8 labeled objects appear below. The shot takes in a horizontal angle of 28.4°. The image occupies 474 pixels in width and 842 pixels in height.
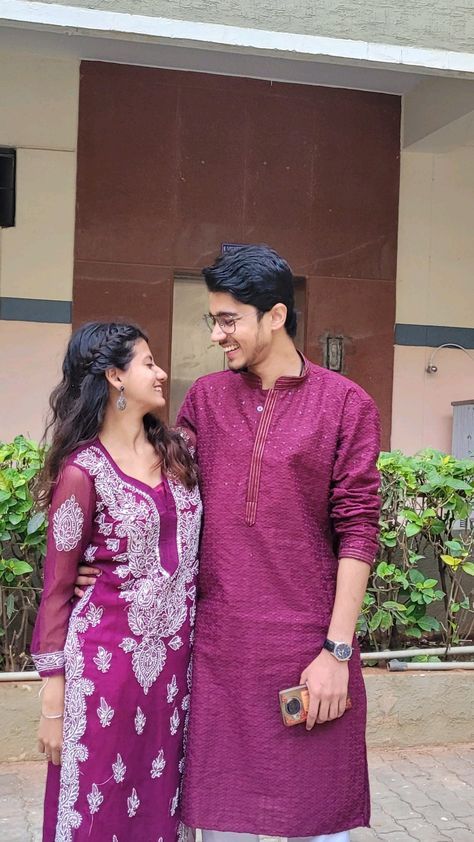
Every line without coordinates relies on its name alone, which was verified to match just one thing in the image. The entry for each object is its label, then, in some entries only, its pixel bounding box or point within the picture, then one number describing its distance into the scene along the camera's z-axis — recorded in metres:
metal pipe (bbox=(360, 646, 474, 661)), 4.39
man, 2.23
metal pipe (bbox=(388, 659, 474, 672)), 4.40
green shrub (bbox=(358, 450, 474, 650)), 4.31
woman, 2.18
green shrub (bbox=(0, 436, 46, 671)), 3.92
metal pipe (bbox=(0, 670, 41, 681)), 4.03
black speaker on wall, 6.84
